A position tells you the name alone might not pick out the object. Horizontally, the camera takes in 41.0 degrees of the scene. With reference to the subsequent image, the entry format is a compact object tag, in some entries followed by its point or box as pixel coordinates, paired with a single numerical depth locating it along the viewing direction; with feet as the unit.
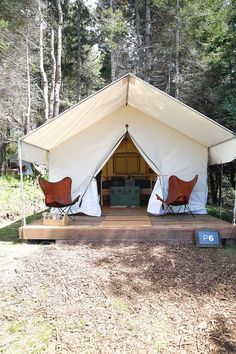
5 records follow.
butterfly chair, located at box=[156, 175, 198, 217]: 18.03
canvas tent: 20.26
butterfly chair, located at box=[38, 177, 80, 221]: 17.83
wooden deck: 15.78
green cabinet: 24.31
